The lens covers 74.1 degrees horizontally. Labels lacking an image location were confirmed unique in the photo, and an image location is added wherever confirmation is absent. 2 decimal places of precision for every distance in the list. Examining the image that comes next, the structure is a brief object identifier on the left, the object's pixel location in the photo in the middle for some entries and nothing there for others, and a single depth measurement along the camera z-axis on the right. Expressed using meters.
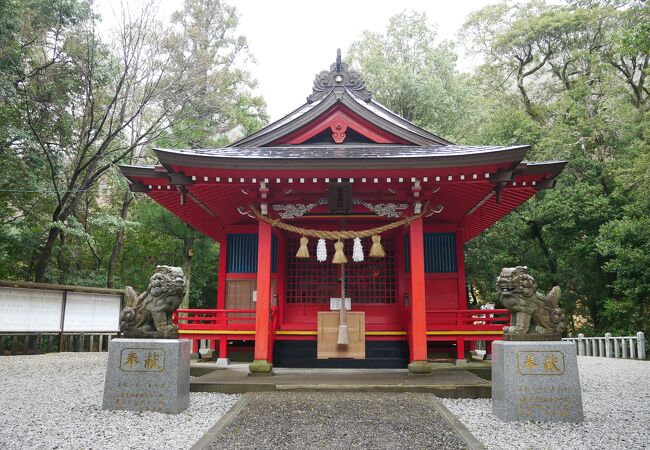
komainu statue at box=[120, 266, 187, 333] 6.17
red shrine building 7.74
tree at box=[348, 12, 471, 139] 22.28
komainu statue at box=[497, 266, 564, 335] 5.79
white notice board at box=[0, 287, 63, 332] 11.84
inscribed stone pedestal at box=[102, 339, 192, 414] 5.82
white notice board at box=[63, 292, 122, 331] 14.00
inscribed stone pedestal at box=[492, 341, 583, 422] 5.45
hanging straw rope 8.30
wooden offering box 8.30
